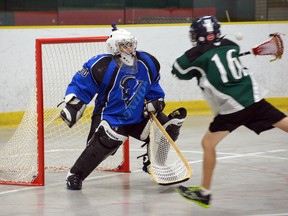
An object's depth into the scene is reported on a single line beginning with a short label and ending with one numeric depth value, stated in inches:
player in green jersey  353.1
